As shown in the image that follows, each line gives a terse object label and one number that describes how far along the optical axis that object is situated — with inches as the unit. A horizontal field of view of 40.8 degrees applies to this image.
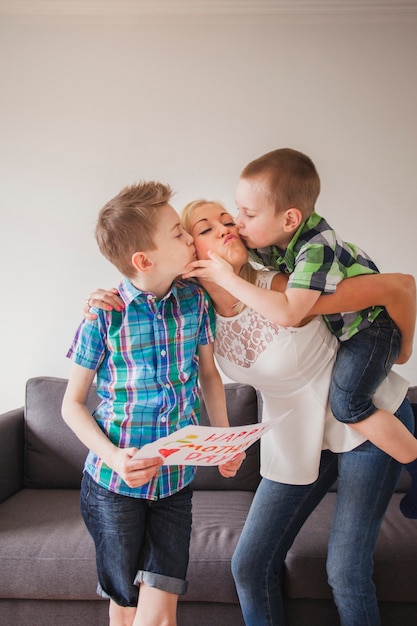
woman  56.1
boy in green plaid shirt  52.2
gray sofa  71.5
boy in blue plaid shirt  50.4
